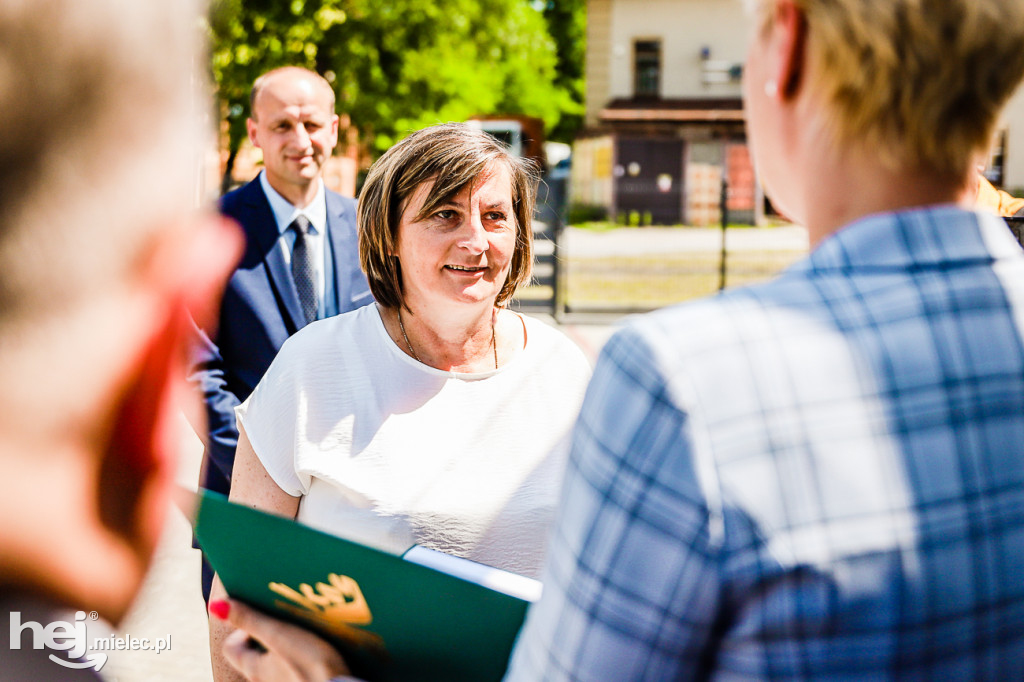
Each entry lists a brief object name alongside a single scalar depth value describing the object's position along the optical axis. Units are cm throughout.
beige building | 2583
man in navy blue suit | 284
